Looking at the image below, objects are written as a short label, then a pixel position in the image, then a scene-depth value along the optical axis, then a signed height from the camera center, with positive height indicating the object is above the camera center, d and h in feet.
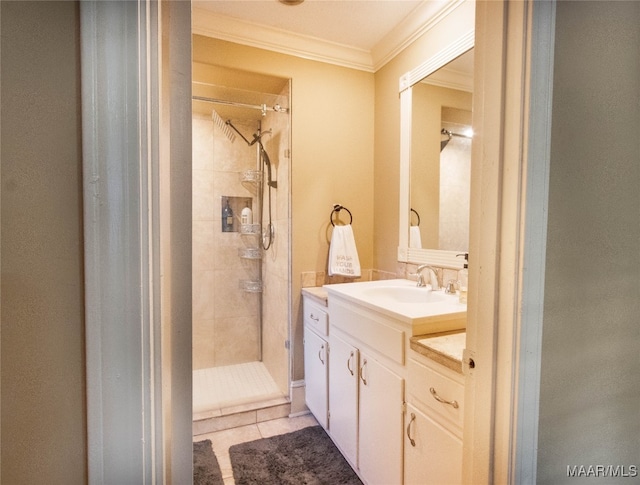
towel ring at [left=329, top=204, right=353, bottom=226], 7.73 +0.41
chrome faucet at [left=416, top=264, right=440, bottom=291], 6.12 -0.91
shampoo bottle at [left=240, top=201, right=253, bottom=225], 9.75 +0.28
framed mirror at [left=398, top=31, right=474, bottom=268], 5.85 +1.36
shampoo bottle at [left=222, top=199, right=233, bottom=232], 9.72 +0.22
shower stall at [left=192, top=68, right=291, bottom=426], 8.23 -0.63
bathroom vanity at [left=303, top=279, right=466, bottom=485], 3.71 -2.07
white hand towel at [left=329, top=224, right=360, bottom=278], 7.40 -0.60
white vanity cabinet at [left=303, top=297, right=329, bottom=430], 6.51 -2.71
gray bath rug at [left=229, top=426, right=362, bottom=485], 5.49 -4.14
